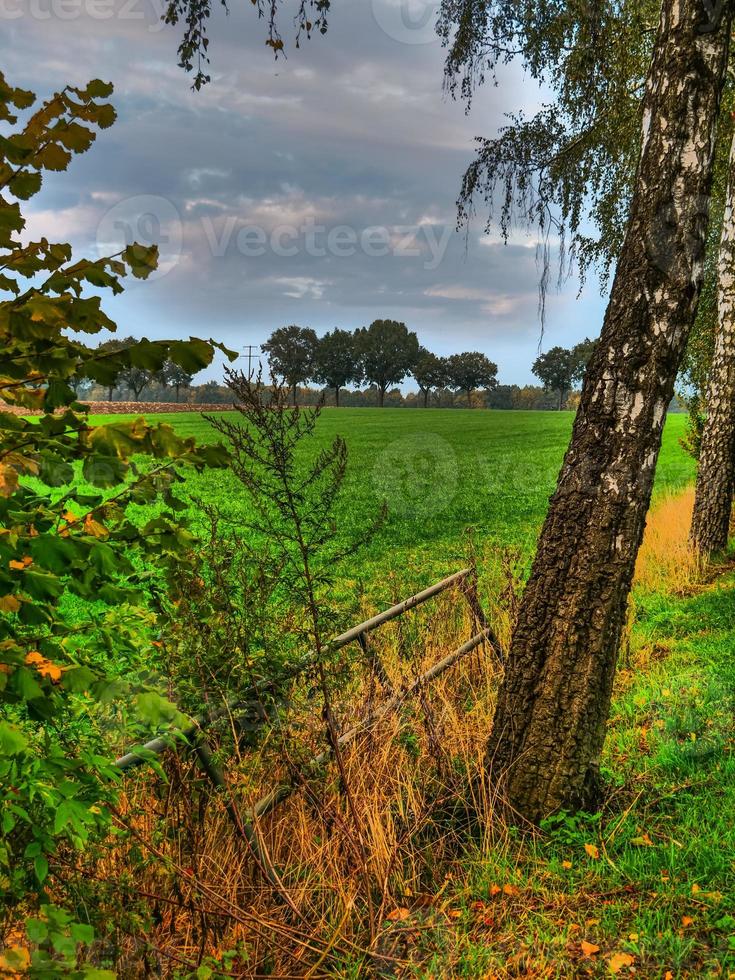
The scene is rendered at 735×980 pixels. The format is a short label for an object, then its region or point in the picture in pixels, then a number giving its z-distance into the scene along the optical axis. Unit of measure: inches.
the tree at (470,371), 4569.4
